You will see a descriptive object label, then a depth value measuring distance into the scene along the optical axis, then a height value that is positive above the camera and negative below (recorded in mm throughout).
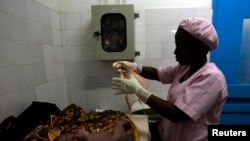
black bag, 911 -416
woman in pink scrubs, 954 -253
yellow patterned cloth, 950 -473
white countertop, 1117 -552
